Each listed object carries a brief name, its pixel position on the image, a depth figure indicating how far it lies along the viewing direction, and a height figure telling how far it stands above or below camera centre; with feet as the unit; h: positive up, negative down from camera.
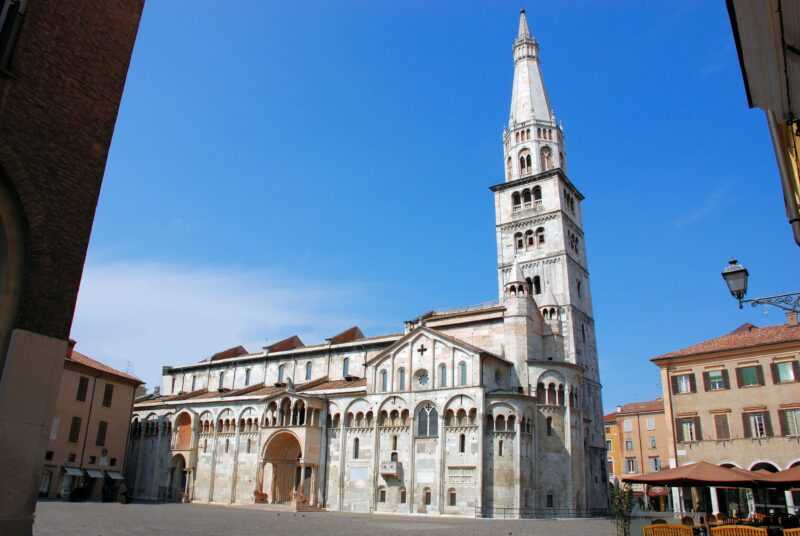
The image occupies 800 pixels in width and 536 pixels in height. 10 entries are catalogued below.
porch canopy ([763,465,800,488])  58.80 -0.36
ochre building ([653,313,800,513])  104.78 +12.78
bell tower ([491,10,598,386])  149.79 +66.36
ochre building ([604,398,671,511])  199.72 +9.64
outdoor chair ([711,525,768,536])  44.82 -4.38
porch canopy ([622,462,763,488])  57.21 -0.49
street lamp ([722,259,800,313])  37.40 +11.69
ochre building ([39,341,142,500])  135.74 +5.77
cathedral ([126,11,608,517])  123.03 +12.92
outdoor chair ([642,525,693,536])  47.62 -4.72
